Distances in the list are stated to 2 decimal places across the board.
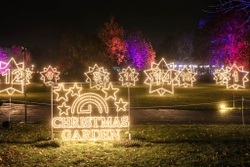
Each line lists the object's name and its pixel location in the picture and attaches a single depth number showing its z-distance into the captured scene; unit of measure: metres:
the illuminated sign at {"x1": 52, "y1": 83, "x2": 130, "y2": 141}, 12.16
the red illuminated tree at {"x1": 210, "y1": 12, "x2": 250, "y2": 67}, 49.27
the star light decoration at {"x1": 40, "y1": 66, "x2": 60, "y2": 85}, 53.66
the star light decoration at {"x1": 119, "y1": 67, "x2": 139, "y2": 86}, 50.03
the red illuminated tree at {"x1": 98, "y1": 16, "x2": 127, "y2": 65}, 69.50
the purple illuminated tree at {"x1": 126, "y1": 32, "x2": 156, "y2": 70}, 79.44
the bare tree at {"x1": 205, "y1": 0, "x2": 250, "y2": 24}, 15.48
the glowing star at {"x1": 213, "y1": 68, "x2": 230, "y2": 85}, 50.83
